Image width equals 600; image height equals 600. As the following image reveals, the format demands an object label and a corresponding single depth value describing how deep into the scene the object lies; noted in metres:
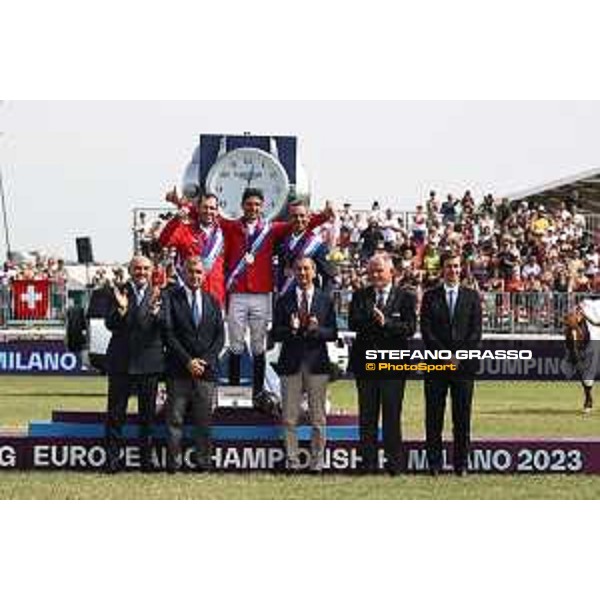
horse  21.12
